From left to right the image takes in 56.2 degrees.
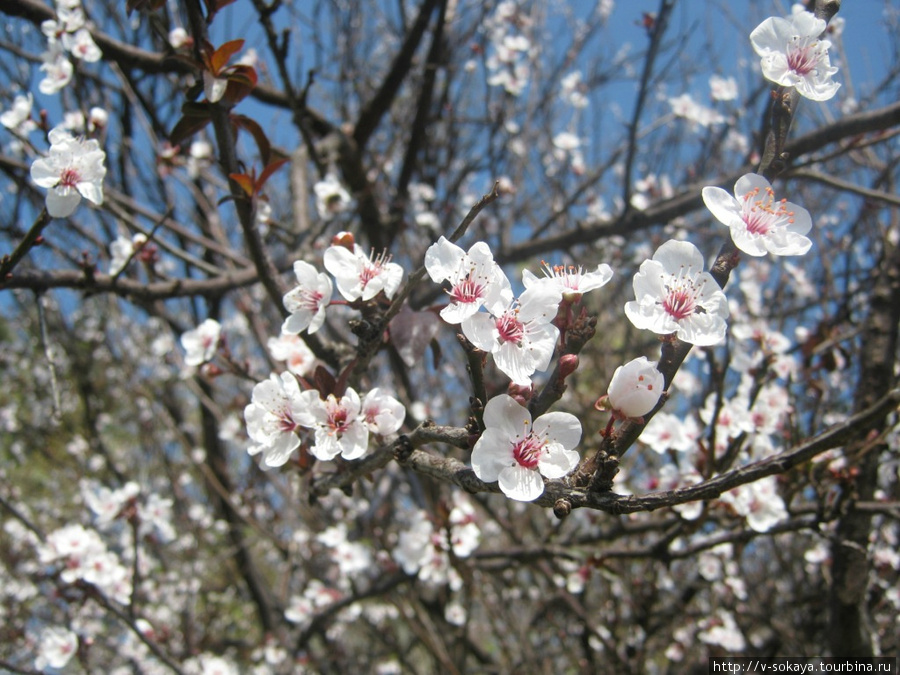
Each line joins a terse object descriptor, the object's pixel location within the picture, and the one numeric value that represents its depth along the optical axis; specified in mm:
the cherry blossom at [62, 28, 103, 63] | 343
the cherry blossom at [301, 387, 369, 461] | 209
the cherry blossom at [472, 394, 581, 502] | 183
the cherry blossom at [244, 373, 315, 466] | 215
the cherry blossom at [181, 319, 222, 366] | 287
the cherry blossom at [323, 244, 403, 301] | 215
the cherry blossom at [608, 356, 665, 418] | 181
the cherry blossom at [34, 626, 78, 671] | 388
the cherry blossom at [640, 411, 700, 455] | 320
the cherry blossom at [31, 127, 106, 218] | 237
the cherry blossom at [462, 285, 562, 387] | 190
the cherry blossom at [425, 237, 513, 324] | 196
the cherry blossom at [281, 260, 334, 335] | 220
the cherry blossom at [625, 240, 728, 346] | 189
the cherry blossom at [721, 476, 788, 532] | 298
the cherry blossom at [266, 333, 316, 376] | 268
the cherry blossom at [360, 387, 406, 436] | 216
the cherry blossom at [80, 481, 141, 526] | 419
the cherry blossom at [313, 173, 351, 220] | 415
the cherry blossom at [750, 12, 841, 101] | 209
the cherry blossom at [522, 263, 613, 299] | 197
